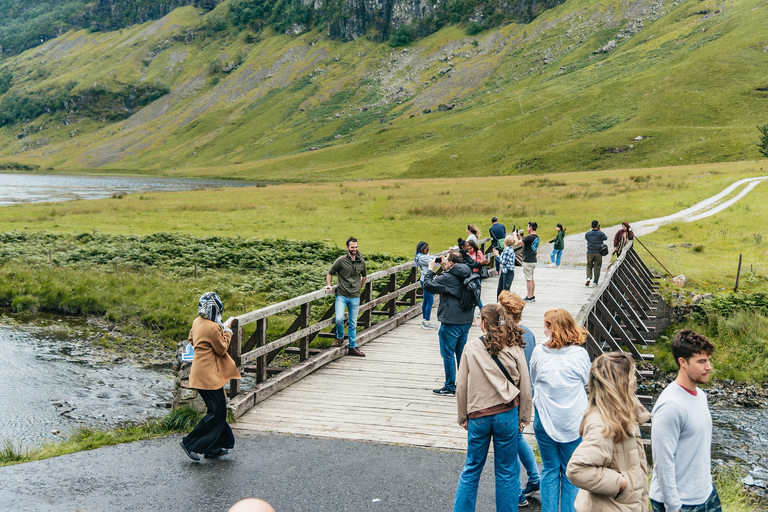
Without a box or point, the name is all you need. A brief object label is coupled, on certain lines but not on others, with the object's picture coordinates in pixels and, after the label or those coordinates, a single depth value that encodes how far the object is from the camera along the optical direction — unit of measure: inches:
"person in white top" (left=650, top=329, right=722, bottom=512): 166.2
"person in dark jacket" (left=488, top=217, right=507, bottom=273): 759.7
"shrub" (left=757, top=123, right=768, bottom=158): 3728.3
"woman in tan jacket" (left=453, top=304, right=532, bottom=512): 209.5
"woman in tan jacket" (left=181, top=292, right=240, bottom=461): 282.5
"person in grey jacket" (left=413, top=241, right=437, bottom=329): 527.2
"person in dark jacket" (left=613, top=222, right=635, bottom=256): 834.2
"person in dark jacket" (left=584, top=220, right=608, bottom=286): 705.6
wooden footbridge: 333.7
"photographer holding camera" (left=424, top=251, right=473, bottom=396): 345.4
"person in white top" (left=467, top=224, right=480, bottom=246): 624.2
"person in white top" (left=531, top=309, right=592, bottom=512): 208.4
